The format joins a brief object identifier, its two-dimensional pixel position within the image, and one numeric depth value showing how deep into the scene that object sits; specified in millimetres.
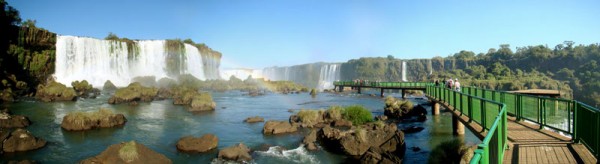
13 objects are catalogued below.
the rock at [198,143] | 15320
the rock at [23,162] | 12461
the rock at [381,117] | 24447
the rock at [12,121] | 19953
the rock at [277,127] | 19688
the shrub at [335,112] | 22875
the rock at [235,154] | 13875
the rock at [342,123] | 21366
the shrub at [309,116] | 22344
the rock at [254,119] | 24703
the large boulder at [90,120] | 20125
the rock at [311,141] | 15856
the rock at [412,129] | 20245
